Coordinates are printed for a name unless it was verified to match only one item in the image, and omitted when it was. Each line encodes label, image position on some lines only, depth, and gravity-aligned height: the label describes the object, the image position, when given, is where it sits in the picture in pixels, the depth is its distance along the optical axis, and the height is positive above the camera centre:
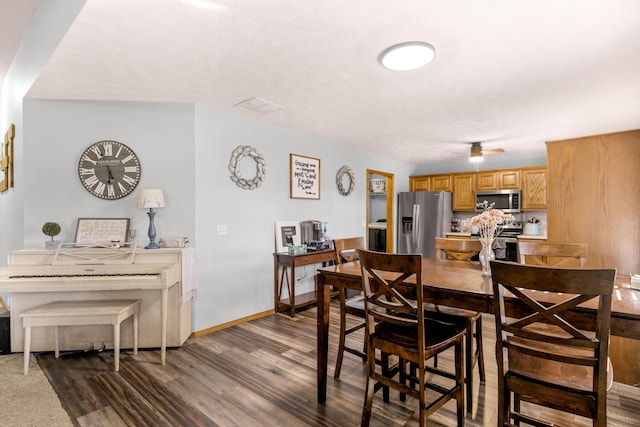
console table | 3.85 -0.74
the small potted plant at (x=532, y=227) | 5.51 -0.18
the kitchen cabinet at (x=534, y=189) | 5.37 +0.46
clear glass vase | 2.06 -0.26
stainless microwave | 5.55 +0.30
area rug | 1.94 -1.22
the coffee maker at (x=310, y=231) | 4.39 -0.22
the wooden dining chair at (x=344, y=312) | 2.33 -0.70
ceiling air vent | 3.18 +1.11
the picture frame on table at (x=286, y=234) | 4.11 -0.25
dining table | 1.35 -0.40
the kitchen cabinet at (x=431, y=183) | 6.33 +0.66
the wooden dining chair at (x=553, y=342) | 1.23 -0.50
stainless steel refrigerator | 5.96 -0.06
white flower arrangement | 2.06 -0.04
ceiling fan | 4.82 +0.96
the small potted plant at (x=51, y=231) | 2.89 -0.15
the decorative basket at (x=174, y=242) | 3.14 -0.26
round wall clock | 3.16 +0.44
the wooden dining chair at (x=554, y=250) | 2.37 -0.25
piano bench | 2.47 -0.79
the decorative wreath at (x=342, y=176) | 5.06 +0.58
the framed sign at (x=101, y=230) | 3.09 -0.15
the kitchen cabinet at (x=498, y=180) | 5.62 +0.65
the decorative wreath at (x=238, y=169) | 3.64 +0.55
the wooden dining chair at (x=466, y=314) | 1.99 -0.64
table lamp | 2.97 +0.11
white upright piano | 2.65 -0.60
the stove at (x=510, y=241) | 5.28 -0.42
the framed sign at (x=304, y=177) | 4.33 +0.53
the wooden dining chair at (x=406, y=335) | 1.63 -0.66
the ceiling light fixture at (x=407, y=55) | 2.07 +1.06
